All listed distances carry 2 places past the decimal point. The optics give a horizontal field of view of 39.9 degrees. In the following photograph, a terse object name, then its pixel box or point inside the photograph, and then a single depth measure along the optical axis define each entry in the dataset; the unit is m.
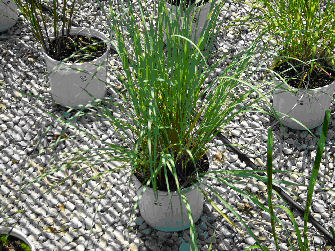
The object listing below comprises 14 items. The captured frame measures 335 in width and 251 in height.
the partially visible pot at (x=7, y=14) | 2.85
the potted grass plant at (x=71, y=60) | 2.34
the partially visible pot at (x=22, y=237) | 1.77
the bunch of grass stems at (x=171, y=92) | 1.58
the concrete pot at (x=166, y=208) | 1.80
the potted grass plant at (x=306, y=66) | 2.14
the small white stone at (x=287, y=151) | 2.29
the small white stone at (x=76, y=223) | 2.02
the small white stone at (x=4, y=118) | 2.44
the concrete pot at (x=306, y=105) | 2.23
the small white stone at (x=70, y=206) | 2.08
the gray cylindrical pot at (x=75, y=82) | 2.33
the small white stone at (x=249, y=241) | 1.95
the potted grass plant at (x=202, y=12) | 2.74
